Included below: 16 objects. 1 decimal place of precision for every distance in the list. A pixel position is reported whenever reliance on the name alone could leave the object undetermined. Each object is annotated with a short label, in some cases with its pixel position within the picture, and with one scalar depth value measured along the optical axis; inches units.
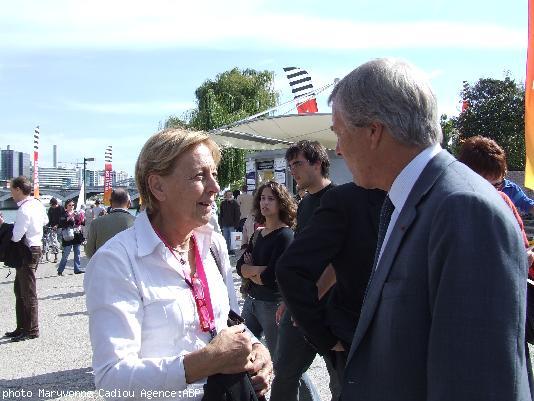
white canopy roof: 512.1
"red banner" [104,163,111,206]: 1035.9
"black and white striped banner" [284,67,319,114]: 674.0
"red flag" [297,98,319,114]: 637.9
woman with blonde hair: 83.4
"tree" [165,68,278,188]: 1464.1
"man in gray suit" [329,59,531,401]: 53.2
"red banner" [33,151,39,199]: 926.6
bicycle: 802.6
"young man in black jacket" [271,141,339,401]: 151.3
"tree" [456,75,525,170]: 1386.6
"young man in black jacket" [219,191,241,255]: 692.7
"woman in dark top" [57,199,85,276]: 612.6
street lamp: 1569.9
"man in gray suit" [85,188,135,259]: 267.7
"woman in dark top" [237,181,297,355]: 185.9
